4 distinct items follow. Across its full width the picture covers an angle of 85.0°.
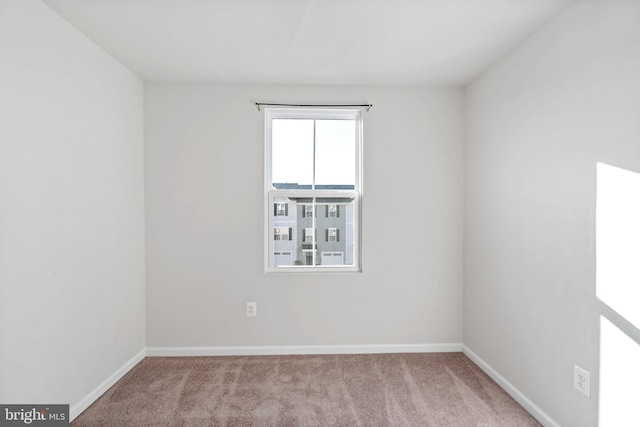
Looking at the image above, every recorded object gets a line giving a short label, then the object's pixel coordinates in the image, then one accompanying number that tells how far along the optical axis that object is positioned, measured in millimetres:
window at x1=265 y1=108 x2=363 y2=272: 3275
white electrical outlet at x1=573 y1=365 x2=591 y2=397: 1815
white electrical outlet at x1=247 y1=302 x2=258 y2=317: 3168
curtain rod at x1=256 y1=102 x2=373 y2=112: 3145
